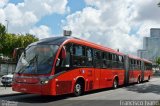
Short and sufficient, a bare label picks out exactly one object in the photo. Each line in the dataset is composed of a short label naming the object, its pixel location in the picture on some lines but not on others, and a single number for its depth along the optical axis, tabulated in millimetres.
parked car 17139
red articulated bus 9134
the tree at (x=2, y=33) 35259
